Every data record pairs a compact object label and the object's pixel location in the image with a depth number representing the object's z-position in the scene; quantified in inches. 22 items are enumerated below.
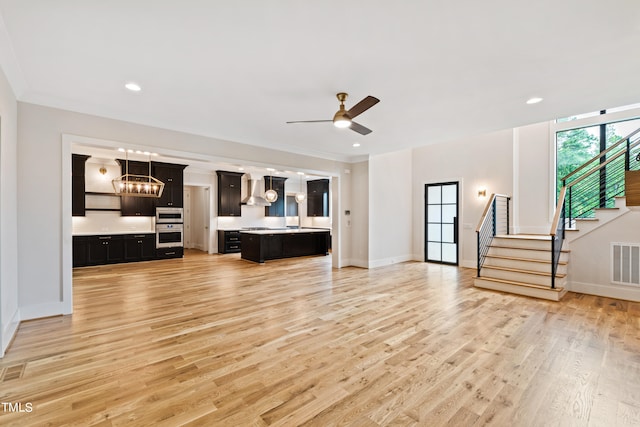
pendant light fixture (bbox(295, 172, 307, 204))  426.3
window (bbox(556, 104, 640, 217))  216.8
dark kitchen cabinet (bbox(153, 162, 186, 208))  339.3
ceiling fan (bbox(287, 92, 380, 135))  119.9
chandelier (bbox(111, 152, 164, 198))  276.5
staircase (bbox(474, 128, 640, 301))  187.0
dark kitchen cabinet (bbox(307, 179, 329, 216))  459.5
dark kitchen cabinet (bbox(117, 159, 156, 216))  318.1
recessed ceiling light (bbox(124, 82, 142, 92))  131.4
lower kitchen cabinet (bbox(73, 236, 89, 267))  281.7
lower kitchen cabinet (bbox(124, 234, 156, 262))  311.9
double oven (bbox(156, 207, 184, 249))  338.0
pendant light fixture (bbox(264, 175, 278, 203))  380.5
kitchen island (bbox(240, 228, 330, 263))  319.6
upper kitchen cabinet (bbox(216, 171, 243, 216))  401.8
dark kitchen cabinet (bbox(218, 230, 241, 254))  395.5
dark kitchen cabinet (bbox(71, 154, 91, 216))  286.5
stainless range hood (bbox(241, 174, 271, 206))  410.3
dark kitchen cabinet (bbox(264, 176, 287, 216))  438.0
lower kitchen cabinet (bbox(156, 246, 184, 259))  336.2
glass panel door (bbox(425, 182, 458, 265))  307.7
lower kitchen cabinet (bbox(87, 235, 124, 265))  289.7
